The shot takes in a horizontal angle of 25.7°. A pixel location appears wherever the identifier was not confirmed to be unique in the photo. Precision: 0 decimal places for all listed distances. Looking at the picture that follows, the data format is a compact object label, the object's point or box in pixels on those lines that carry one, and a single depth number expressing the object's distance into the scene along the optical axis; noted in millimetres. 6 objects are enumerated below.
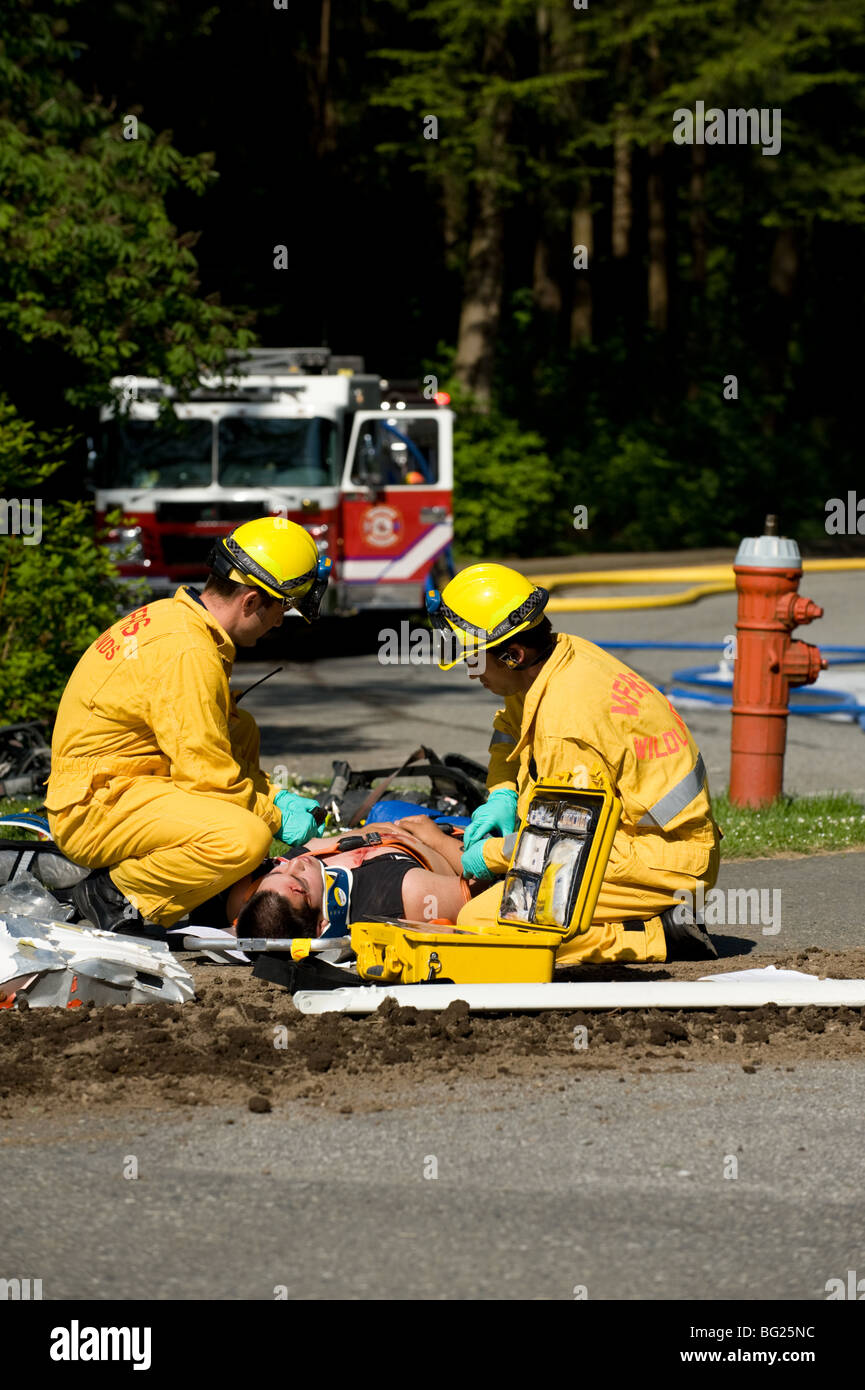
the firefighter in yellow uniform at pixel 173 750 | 5941
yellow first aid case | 5371
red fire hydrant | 8602
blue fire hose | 12875
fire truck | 18297
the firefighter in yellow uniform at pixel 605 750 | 5703
